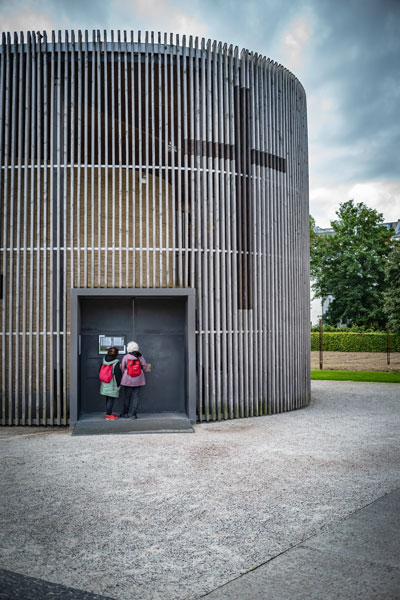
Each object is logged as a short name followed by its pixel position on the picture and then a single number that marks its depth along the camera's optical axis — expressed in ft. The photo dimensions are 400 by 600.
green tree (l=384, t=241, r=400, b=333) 89.15
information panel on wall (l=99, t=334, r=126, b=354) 39.22
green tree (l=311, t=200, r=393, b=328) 138.62
